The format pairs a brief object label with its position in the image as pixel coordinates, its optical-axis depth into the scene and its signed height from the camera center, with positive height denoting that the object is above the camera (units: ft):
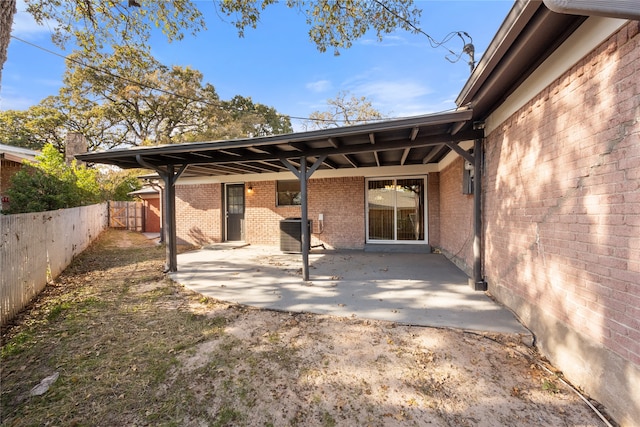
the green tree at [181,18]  17.07 +12.80
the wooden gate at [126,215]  51.93 +0.19
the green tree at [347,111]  58.54 +22.21
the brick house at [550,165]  5.94 +1.53
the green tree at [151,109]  56.49 +23.88
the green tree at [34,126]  61.21 +20.73
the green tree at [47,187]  22.82 +2.72
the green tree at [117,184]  58.08 +7.08
